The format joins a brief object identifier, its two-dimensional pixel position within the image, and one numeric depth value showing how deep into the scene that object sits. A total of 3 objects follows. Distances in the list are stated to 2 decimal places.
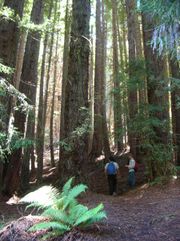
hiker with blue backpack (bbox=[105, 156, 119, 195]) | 7.87
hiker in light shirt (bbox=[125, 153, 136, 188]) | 8.30
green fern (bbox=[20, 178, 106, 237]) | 3.68
